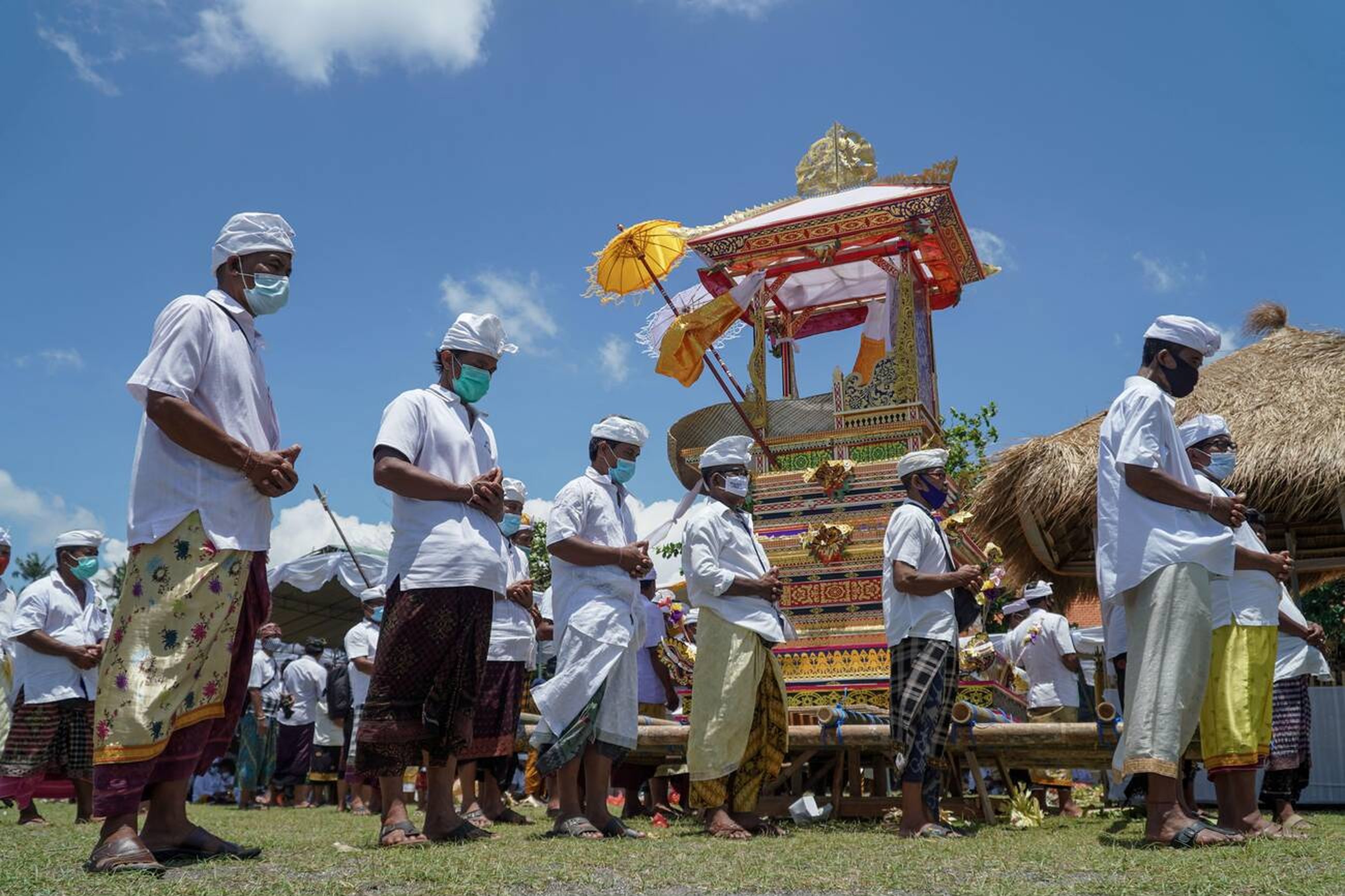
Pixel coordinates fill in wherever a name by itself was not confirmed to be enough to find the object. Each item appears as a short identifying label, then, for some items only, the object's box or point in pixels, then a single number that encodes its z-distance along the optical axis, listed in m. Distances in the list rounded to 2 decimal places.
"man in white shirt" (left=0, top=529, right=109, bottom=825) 7.06
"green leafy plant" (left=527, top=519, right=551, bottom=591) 25.05
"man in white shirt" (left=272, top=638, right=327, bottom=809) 13.02
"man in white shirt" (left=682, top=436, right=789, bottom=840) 5.39
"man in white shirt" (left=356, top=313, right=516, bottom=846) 4.31
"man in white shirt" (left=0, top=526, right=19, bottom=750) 8.91
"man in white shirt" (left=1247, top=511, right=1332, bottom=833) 5.88
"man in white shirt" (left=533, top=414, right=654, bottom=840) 5.06
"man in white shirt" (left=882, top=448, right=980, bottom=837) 5.27
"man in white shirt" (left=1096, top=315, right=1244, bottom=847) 4.30
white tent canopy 19.52
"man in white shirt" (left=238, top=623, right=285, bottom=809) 12.52
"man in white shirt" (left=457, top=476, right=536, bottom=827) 6.25
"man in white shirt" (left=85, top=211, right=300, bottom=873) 3.46
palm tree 46.72
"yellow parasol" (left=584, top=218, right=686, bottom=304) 11.33
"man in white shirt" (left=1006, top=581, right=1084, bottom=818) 9.49
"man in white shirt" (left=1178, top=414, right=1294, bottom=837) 4.58
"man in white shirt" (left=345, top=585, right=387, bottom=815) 9.57
